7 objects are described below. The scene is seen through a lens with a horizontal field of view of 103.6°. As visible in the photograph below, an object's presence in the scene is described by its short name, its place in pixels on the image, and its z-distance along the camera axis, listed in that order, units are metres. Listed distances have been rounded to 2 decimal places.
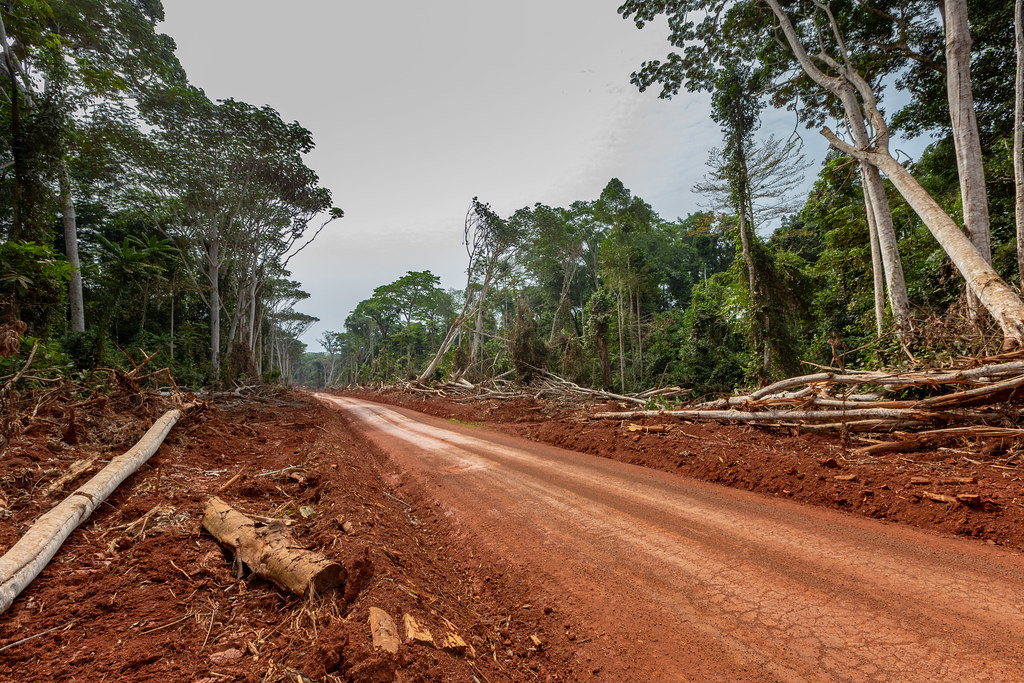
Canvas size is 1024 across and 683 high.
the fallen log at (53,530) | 2.08
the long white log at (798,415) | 4.96
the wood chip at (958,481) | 3.73
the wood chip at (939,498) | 3.51
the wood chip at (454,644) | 2.17
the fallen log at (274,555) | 2.29
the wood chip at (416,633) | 2.08
